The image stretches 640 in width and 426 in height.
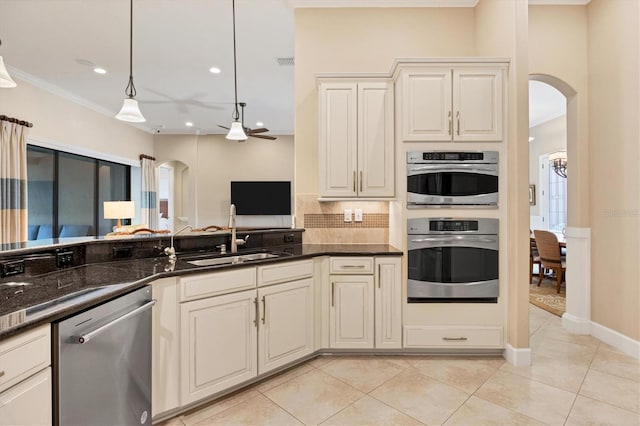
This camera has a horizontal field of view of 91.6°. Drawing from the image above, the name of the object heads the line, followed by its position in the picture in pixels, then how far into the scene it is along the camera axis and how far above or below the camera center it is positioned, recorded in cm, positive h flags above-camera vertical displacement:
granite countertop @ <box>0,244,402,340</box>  109 -34
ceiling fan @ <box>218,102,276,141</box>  558 +156
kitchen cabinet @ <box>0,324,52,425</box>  97 -55
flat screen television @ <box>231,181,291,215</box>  791 +44
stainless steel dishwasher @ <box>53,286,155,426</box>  119 -66
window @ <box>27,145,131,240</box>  486 +40
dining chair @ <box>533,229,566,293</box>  432 -54
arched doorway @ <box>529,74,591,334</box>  305 -1
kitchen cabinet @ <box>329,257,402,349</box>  258 -80
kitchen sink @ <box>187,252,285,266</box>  235 -36
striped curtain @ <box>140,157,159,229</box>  737 +53
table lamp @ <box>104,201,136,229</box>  509 +7
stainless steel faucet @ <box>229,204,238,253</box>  260 -13
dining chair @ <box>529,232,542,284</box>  484 -66
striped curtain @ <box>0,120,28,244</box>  411 +44
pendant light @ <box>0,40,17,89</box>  186 +82
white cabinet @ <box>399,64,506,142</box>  257 +93
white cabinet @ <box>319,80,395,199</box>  281 +77
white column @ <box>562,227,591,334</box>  307 -67
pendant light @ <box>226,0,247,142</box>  446 +118
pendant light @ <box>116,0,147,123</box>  273 +91
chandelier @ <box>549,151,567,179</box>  536 +91
